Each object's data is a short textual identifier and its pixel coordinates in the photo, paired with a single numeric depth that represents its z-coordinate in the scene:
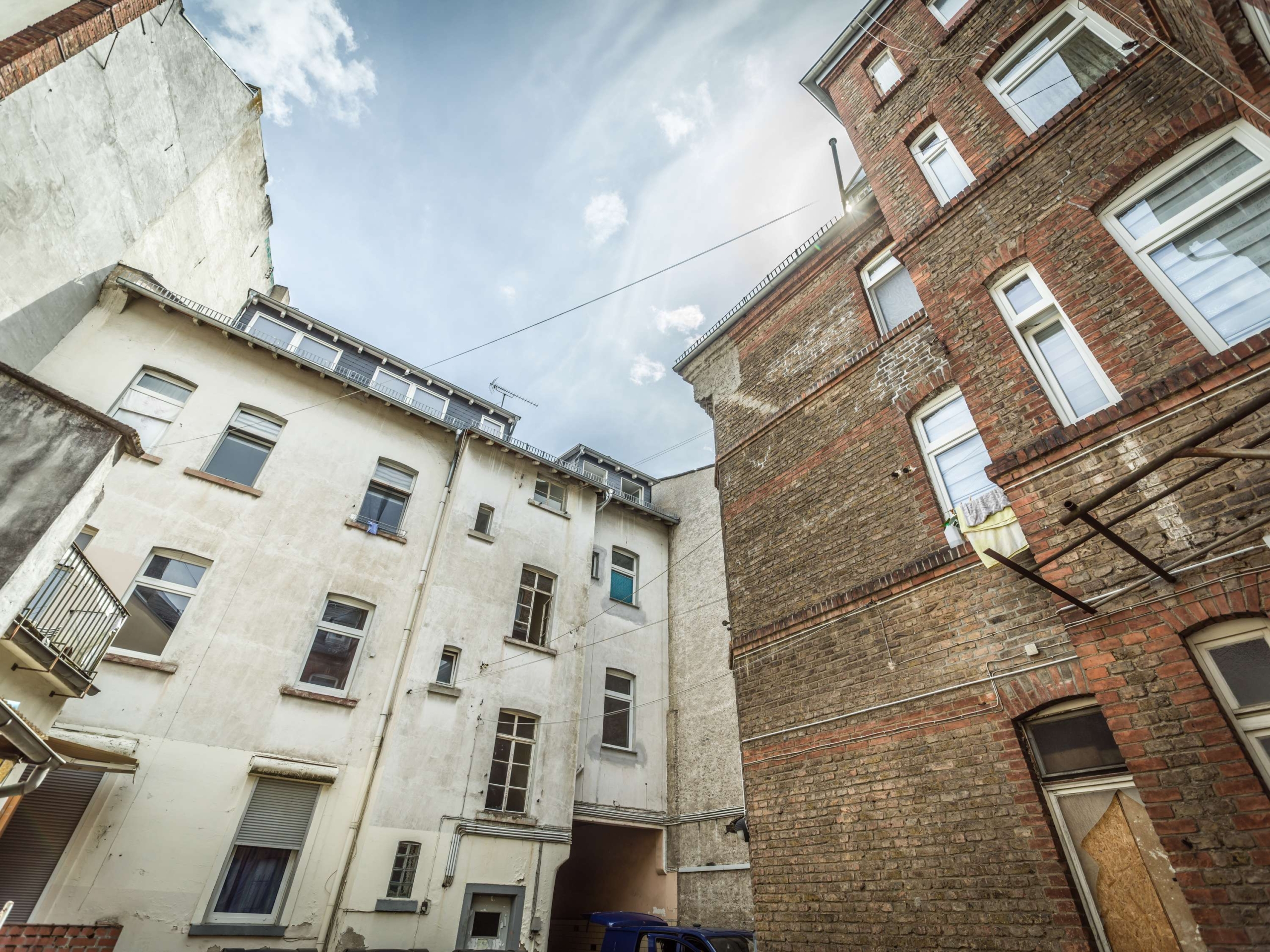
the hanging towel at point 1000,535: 5.20
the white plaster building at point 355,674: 9.56
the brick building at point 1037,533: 3.92
